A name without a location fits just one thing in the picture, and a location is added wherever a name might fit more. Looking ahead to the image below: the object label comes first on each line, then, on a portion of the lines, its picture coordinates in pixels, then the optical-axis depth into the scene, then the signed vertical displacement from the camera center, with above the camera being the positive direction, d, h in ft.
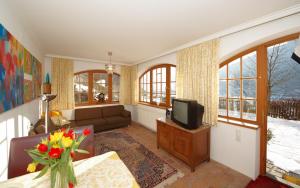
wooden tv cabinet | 7.43 -3.05
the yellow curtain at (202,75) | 8.11 +1.19
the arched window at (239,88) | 7.54 +0.31
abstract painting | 4.39 +0.84
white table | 3.06 -2.11
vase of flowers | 2.55 -1.29
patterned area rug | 6.79 -4.29
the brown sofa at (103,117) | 13.39 -2.71
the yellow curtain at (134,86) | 16.79 +0.92
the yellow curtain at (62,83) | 13.10 +1.00
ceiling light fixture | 9.93 +1.89
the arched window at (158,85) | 12.51 +0.83
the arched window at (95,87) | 15.16 +0.71
